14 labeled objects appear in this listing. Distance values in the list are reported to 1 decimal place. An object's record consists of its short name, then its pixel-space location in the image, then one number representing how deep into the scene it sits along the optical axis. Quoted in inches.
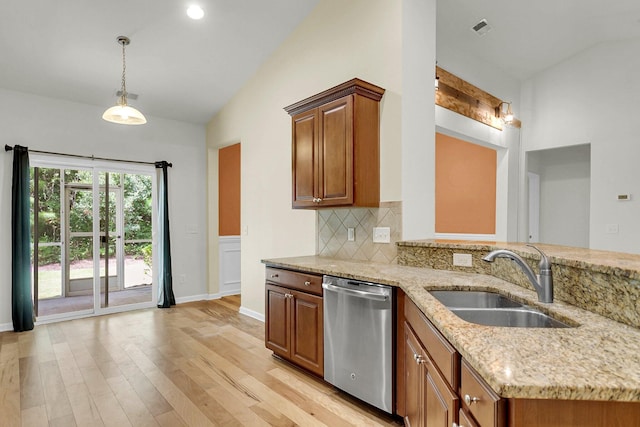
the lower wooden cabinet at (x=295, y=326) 105.4
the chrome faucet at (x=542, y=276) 61.4
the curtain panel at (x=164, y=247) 199.9
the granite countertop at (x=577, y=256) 52.2
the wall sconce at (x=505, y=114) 200.5
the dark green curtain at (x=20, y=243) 158.6
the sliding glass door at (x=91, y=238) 171.9
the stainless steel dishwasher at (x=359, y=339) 86.1
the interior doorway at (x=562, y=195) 221.5
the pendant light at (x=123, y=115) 118.9
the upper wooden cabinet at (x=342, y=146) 110.1
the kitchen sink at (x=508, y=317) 59.6
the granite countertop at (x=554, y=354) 32.2
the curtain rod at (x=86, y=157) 158.6
